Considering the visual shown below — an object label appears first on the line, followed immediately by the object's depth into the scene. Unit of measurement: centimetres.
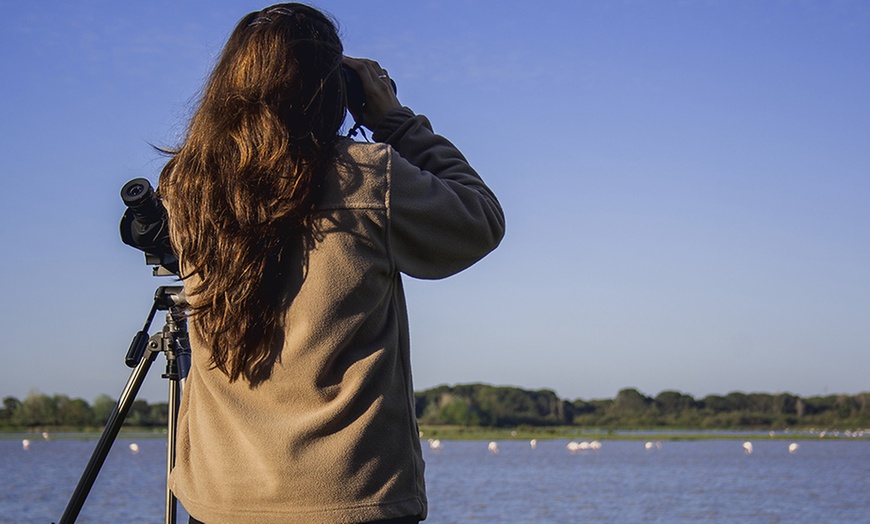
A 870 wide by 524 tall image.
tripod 200
